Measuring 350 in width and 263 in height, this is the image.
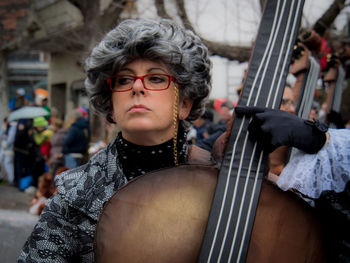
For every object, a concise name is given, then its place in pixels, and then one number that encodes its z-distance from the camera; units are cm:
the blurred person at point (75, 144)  657
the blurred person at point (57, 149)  690
